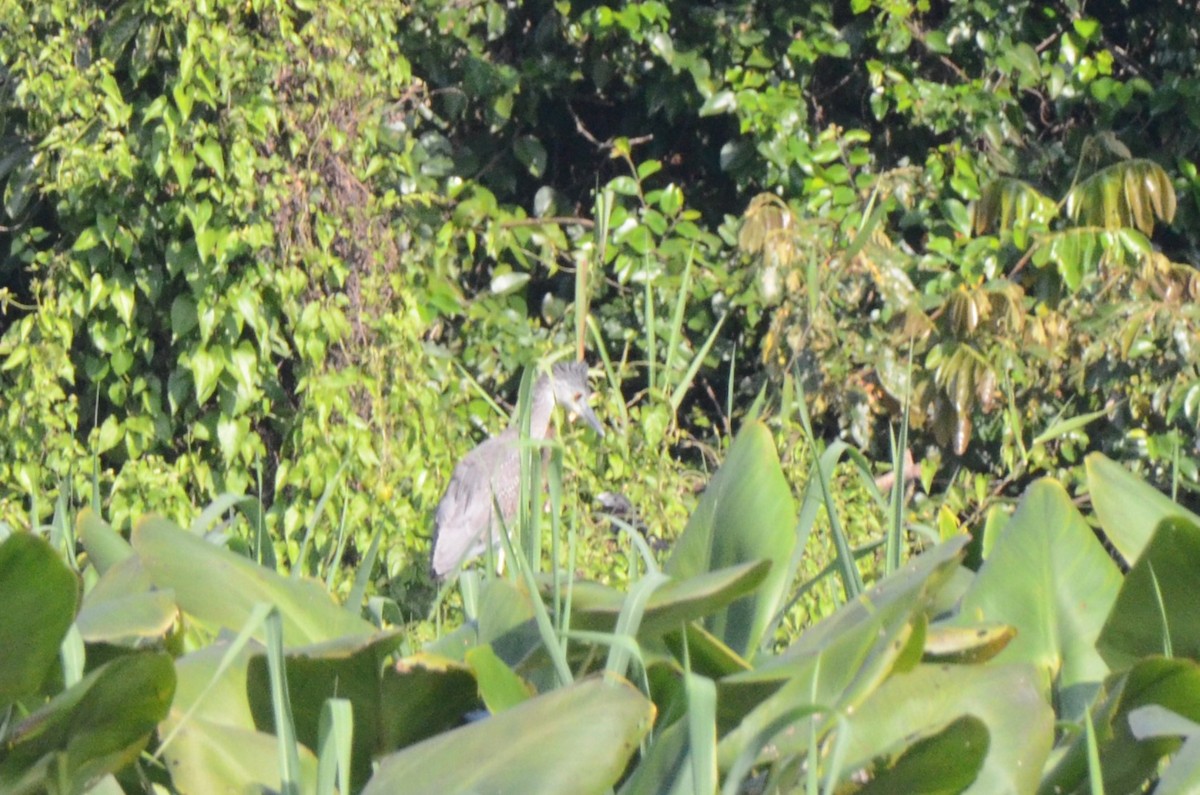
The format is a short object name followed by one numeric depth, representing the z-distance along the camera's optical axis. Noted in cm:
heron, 3712
